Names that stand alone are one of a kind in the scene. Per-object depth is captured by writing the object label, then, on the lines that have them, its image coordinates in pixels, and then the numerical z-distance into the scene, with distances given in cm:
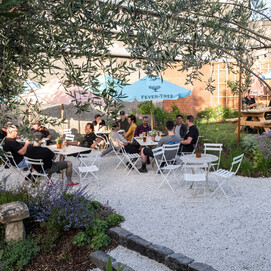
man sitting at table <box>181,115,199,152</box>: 920
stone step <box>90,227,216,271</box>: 425
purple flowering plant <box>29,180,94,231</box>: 514
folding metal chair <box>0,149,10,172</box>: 938
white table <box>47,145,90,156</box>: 848
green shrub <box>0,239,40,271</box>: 453
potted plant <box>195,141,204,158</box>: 1022
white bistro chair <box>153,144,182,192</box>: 825
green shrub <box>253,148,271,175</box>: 875
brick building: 1831
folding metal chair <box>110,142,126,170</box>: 978
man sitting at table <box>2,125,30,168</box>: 773
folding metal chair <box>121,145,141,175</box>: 924
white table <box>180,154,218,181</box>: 707
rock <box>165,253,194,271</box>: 421
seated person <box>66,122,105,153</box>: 1070
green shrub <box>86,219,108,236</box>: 523
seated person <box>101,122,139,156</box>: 970
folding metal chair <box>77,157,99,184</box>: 816
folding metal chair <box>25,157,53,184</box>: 733
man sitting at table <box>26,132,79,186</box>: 747
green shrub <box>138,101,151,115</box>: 1616
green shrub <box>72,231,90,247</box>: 498
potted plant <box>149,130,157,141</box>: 989
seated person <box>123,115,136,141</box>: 1080
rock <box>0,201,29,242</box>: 480
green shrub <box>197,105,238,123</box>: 1822
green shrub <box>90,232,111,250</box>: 496
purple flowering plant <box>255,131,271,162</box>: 872
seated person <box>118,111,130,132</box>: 1209
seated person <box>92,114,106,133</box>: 1240
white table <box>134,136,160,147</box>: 928
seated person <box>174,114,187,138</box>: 1047
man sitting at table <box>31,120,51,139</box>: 1162
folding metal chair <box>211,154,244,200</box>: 692
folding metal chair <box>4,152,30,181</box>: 806
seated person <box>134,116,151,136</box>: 1055
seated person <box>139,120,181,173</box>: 864
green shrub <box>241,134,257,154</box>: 978
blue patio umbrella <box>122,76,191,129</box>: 997
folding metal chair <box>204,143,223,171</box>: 904
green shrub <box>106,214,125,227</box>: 564
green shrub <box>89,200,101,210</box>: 624
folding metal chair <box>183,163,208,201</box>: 689
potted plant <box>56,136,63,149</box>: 888
